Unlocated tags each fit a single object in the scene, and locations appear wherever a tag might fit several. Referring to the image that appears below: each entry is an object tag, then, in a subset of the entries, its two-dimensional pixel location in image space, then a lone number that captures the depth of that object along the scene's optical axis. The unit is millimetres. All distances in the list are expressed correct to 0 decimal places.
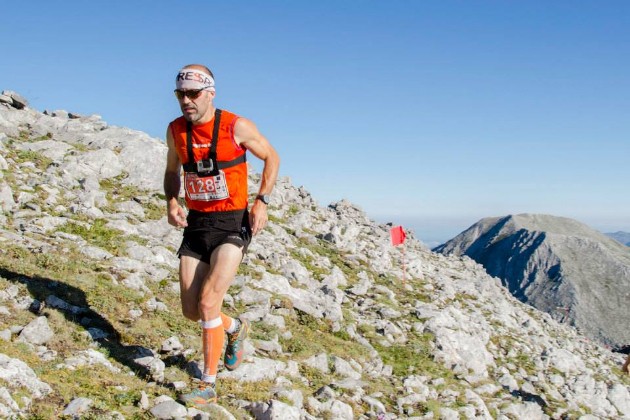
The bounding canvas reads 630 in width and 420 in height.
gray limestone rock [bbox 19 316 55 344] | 6996
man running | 6320
